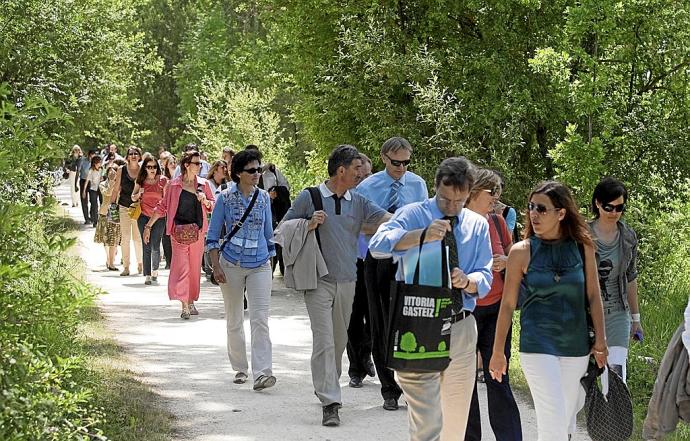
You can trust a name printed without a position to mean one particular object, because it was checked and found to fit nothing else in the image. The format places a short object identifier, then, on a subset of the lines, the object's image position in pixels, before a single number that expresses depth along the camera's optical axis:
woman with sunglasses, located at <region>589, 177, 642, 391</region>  7.86
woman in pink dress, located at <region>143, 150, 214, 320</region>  14.75
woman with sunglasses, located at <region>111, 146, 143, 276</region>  19.16
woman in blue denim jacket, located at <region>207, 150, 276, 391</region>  10.45
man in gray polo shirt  9.04
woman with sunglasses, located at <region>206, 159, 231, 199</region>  17.61
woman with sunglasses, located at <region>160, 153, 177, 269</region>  19.77
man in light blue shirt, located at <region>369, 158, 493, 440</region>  6.53
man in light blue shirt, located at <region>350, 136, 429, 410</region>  9.59
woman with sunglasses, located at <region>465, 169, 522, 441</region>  7.68
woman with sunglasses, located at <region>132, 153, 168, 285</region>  18.56
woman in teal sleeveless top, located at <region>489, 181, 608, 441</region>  6.58
